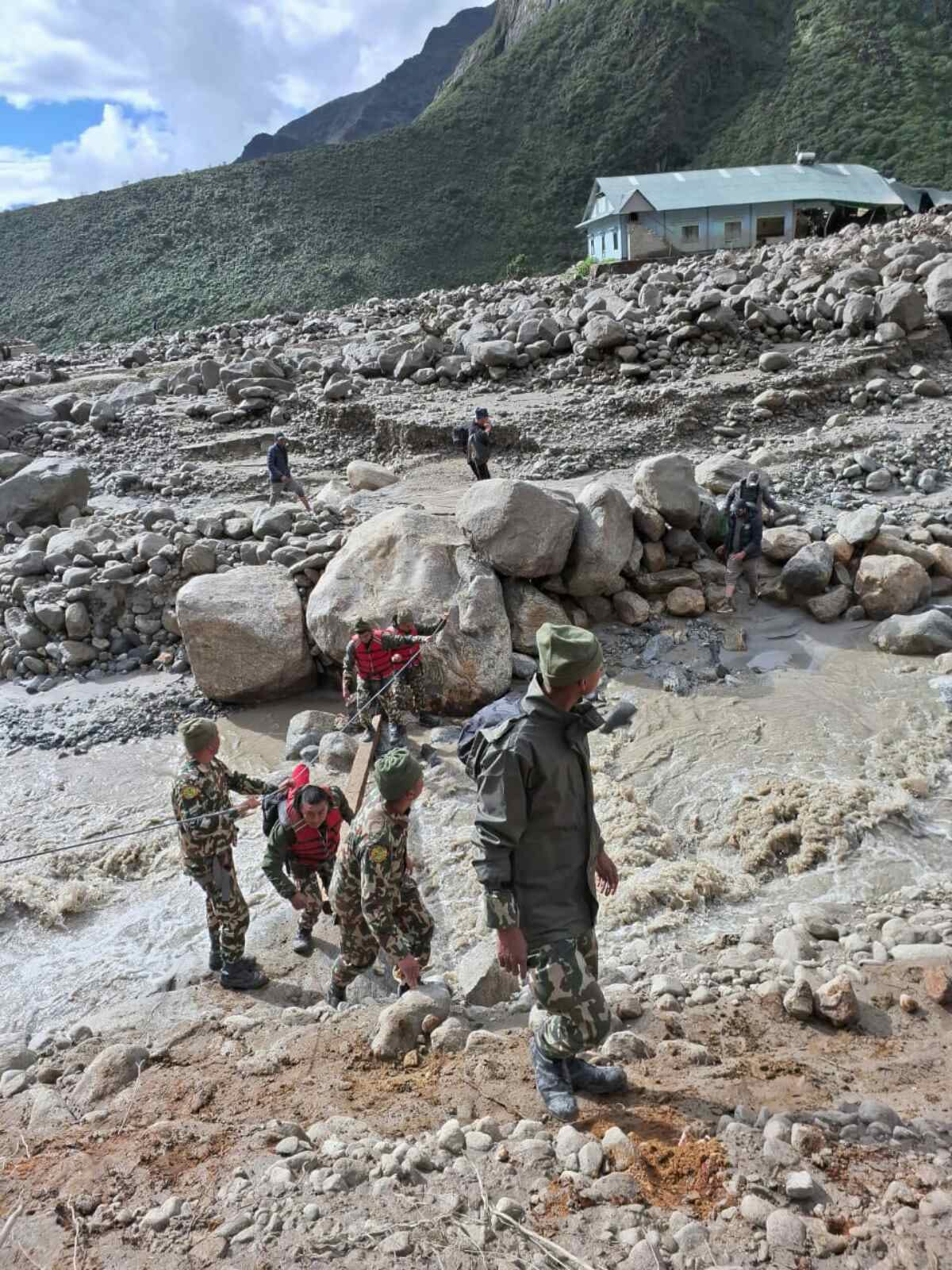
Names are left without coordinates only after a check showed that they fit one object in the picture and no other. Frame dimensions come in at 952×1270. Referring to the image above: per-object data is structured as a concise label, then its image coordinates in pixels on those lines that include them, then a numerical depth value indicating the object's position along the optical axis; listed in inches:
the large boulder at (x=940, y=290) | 520.1
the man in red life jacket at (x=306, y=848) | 157.2
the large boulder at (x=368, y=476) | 489.4
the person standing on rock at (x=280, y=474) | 458.9
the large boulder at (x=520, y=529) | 287.9
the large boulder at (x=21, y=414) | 611.2
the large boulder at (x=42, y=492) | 447.2
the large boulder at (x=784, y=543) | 319.6
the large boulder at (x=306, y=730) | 260.7
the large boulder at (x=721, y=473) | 366.6
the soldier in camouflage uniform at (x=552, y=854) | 100.3
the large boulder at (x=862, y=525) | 311.9
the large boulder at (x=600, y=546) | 298.2
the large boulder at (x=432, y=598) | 272.5
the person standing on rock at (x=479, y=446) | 457.1
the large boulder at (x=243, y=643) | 289.4
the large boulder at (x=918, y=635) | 275.3
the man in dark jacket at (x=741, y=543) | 303.7
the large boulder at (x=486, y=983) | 143.9
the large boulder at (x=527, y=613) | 288.4
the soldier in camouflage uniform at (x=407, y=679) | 255.3
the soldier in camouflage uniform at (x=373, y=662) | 251.3
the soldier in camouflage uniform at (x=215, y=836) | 154.2
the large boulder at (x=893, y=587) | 296.0
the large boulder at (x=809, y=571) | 306.2
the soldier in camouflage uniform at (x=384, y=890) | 126.9
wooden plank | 218.2
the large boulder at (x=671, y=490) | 315.9
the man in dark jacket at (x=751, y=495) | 304.3
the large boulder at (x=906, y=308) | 515.8
